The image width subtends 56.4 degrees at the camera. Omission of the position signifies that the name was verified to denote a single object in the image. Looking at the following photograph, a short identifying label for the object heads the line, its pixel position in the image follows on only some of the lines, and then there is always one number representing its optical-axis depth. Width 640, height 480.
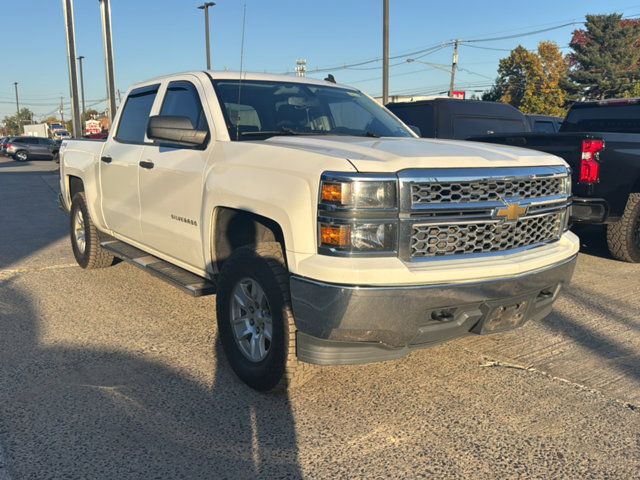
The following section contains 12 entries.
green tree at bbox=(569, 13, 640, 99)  58.59
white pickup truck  2.87
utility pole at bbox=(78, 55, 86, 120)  50.81
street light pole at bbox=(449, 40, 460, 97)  48.13
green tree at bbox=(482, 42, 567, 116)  53.28
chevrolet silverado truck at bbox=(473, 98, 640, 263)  6.13
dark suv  40.34
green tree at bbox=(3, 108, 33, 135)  125.79
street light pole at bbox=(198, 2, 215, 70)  29.86
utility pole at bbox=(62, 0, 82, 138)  20.62
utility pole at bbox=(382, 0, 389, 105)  20.19
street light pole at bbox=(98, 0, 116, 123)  19.53
